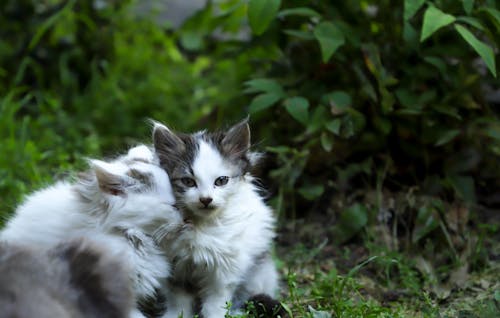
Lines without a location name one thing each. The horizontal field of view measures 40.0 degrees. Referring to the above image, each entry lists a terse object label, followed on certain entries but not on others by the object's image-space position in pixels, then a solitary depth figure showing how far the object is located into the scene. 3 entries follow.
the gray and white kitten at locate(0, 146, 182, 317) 2.77
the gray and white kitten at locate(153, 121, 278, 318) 2.86
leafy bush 3.84
